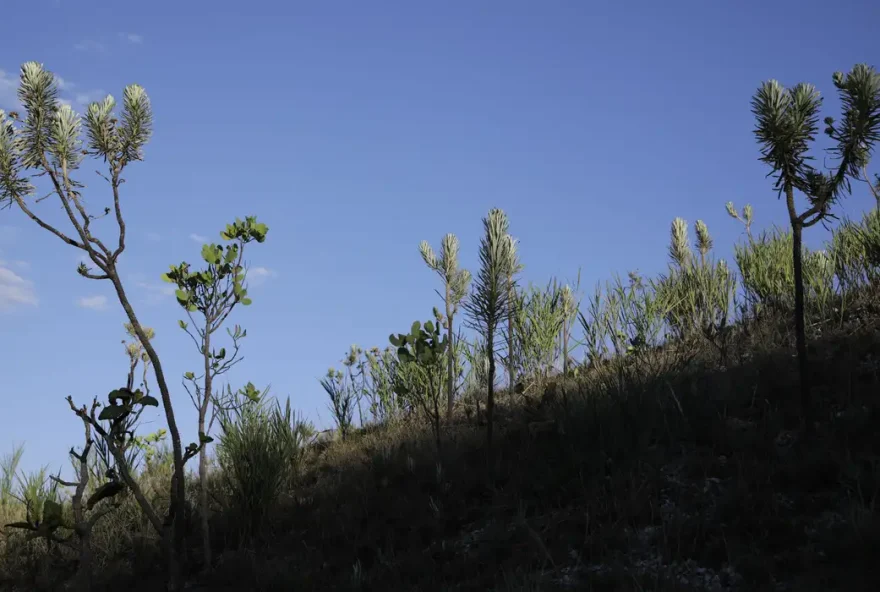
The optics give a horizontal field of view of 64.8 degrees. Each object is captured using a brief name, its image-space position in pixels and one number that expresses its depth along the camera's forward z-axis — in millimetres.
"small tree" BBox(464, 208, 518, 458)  5719
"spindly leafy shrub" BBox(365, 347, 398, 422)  9758
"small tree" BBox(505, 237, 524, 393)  5773
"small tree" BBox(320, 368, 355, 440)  9516
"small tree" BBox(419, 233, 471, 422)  8469
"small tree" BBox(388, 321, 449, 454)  6230
